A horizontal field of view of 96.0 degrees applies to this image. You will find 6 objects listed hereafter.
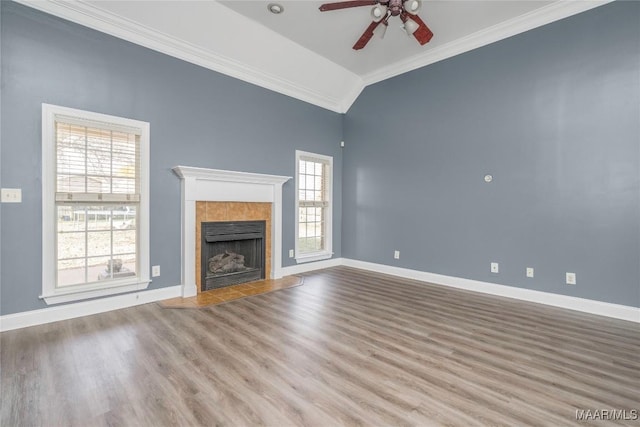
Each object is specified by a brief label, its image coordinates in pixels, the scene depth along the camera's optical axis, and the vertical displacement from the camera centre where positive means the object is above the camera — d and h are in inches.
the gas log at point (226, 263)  165.1 -30.0
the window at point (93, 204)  112.3 +3.3
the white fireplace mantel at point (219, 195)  145.9 +9.9
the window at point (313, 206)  206.8 +4.8
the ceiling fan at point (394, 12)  110.8 +79.8
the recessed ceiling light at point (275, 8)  137.1 +98.7
